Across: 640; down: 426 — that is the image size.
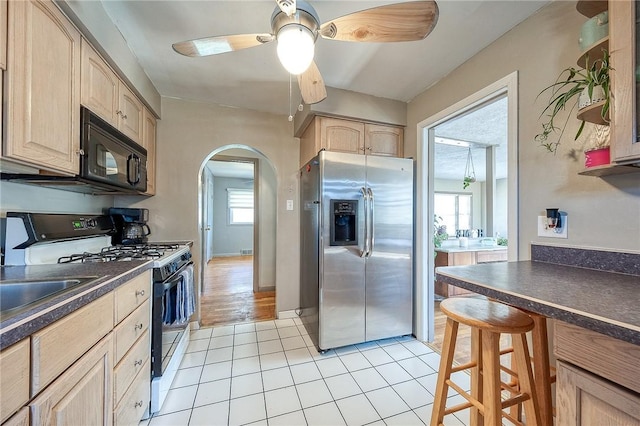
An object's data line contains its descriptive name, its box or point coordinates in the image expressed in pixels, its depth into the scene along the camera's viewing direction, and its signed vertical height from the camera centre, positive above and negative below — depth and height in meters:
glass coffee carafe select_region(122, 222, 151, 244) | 2.16 -0.17
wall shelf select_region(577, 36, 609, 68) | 1.00 +0.71
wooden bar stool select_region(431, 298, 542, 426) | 0.98 -0.63
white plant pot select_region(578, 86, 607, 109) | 0.98 +0.49
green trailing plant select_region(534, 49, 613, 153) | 0.97 +0.56
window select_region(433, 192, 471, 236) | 6.70 +0.17
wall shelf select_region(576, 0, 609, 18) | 1.11 +0.96
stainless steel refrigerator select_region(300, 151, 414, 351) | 2.14 -0.30
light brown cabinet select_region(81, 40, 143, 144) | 1.39 +0.79
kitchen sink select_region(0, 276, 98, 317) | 0.96 -0.30
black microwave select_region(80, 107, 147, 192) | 1.36 +0.38
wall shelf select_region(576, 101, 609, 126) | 0.99 +0.43
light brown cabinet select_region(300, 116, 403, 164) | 2.31 +0.76
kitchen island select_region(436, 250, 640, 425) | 0.60 -0.33
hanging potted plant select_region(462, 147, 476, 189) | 4.22 +1.02
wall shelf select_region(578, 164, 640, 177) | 0.98 +0.20
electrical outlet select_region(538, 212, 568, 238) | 1.29 -0.07
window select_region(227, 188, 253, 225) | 7.41 +0.29
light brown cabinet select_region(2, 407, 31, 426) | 0.61 -0.52
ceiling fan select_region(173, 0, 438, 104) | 1.07 +0.89
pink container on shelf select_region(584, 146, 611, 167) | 1.02 +0.25
